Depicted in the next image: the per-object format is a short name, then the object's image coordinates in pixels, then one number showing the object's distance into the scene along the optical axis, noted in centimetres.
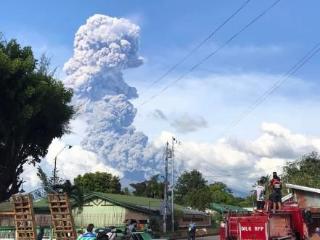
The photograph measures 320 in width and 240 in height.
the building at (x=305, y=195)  3136
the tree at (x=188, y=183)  14029
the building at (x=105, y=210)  5784
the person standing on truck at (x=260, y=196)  2074
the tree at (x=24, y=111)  3231
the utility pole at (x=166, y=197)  5939
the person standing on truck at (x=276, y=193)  2016
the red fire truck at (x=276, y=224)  1933
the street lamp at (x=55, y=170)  5671
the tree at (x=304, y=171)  6531
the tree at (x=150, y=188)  11119
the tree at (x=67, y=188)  3512
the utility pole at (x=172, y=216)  6326
